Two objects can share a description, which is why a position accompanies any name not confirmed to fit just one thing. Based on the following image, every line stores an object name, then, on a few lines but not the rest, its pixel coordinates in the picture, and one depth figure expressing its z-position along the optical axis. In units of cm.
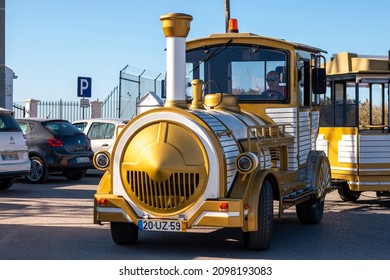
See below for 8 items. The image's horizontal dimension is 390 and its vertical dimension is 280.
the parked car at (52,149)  1884
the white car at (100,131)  2131
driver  1121
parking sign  2920
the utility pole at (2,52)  2002
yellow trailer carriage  1438
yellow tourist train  888
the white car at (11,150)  1568
